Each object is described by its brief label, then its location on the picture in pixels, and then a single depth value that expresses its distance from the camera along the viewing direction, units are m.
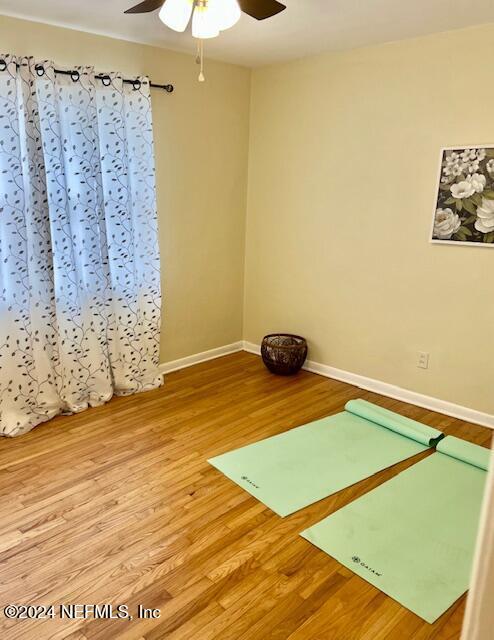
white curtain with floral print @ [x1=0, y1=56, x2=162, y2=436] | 2.75
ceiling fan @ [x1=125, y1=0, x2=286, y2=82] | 2.18
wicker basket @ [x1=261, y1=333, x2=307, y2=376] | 3.81
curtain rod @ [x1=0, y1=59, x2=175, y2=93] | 2.70
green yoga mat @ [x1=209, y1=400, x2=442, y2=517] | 2.42
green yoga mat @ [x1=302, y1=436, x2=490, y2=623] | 1.87
